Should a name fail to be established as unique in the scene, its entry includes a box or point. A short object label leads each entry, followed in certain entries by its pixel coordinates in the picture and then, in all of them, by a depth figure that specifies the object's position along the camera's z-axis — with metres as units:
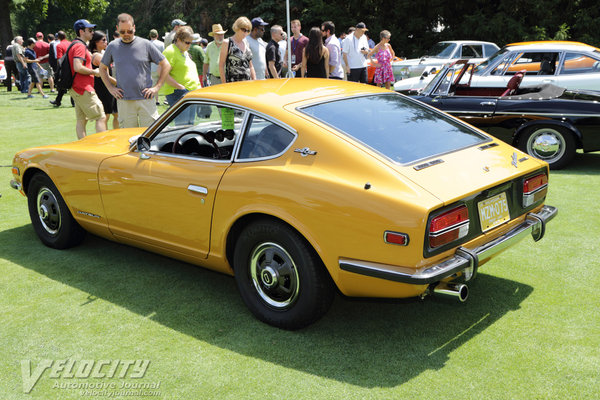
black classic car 7.21
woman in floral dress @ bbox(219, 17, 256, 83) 7.88
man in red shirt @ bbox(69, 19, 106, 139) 7.61
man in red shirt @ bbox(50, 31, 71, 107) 13.81
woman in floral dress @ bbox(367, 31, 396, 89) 12.58
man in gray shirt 6.84
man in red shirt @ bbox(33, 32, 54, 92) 19.69
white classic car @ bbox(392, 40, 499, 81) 17.12
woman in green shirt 7.58
